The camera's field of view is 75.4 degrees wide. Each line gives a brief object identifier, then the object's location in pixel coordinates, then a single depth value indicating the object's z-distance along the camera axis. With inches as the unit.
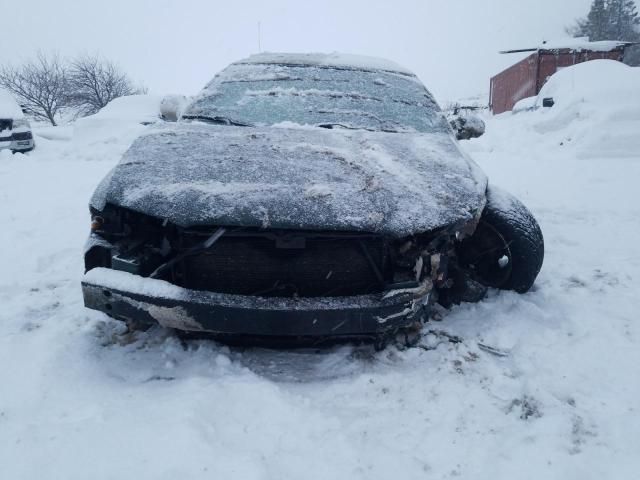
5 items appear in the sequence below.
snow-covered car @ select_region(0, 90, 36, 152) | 347.9
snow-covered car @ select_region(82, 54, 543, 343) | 70.2
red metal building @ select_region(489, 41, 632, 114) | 686.5
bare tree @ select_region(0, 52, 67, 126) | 1115.8
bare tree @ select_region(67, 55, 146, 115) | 1088.8
